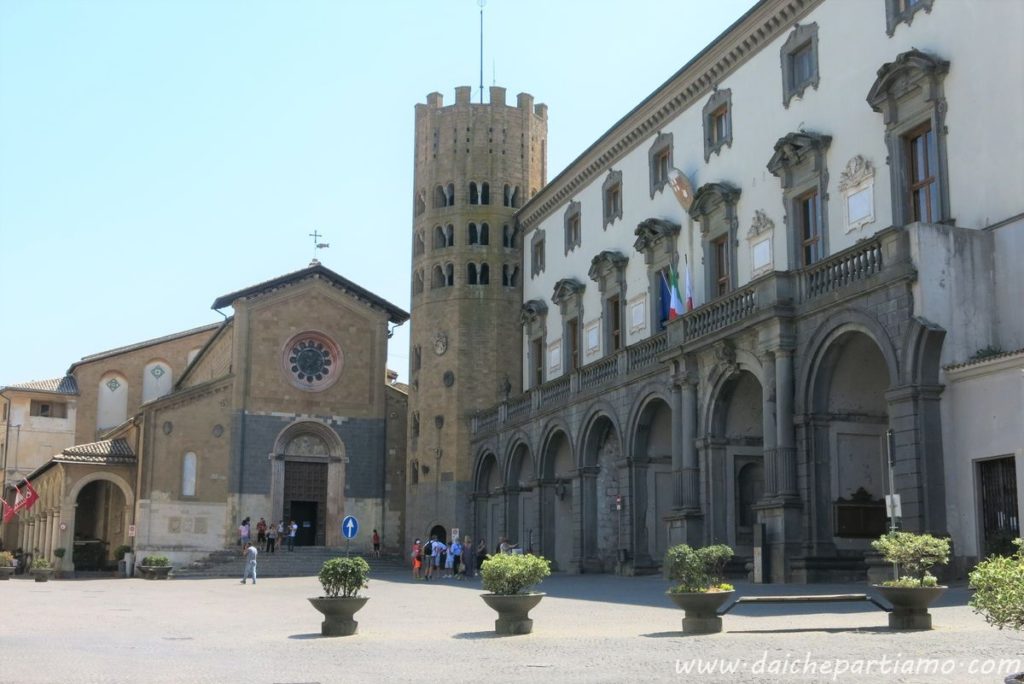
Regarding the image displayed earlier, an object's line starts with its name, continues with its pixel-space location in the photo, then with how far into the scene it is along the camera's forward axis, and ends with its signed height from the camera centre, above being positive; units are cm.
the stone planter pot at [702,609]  1769 -106
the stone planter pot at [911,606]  1659 -94
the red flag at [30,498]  5919 +174
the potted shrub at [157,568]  5191 -137
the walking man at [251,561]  4378 -94
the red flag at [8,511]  6173 +121
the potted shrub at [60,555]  5662 -91
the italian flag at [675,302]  3653 +679
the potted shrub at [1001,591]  1031 -47
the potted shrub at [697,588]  1773 -77
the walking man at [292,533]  5728 +6
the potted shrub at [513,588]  1897 -81
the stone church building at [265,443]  5681 +431
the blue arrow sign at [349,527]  3668 +23
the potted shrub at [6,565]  5653 -138
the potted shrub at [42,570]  5191 -146
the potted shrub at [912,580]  1662 -62
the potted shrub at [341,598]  1980 -100
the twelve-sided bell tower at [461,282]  5425 +1121
